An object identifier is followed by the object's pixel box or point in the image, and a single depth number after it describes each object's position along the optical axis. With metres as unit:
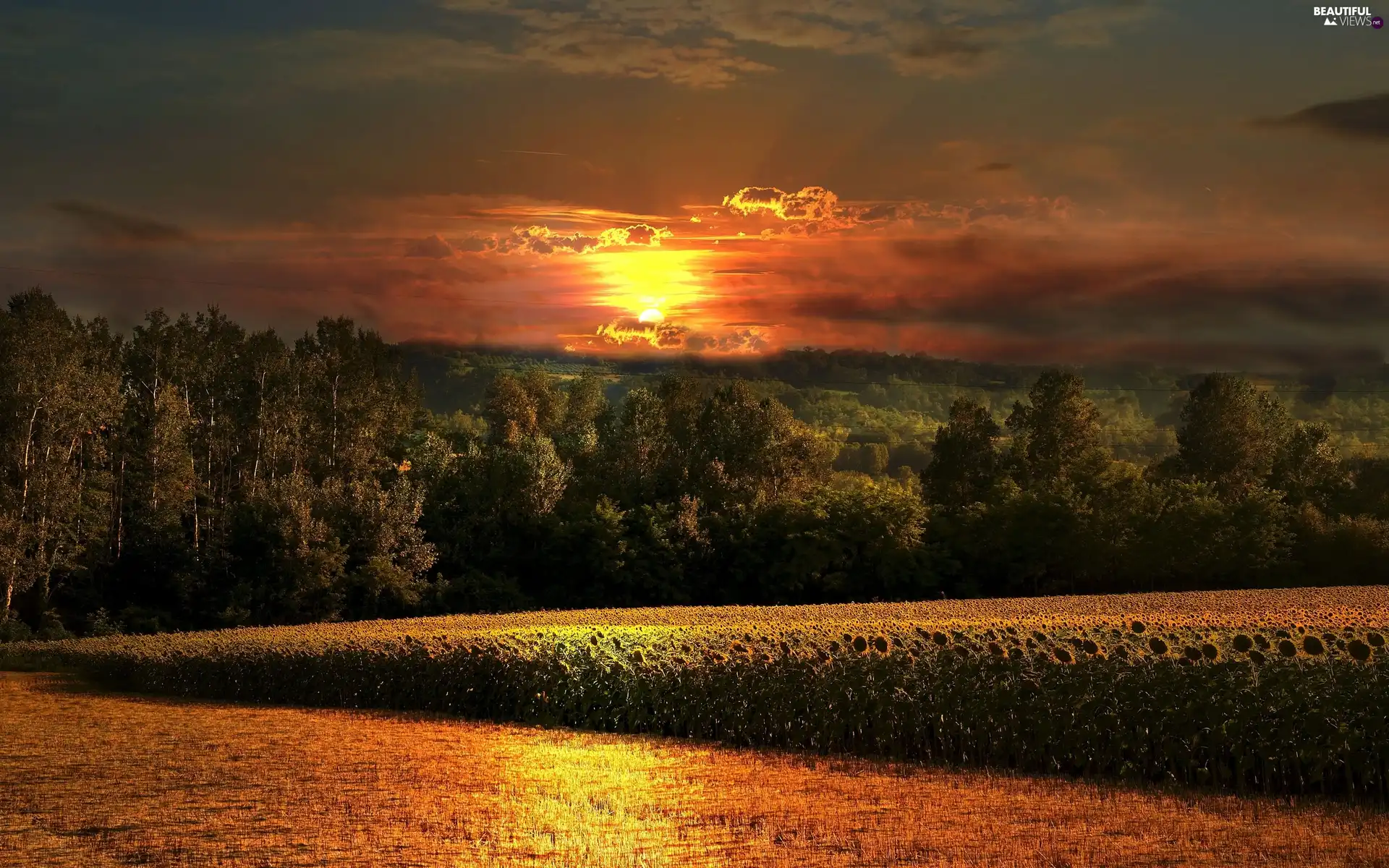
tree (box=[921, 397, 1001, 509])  77.19
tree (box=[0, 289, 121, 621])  53.69
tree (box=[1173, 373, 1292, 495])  84.25
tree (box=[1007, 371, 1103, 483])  79.62
